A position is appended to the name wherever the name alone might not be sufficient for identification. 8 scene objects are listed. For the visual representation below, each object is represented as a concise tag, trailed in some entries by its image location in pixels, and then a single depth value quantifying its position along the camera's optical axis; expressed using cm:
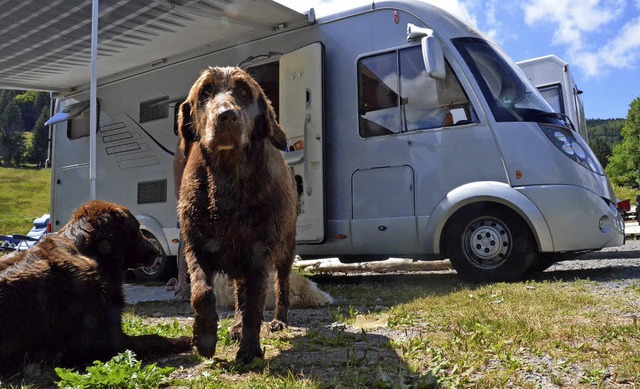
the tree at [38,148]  11069
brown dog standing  297
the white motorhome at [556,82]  1042
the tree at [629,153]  7300
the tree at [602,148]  9429
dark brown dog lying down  290
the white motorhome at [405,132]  602
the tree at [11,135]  11419
